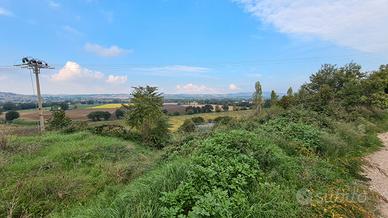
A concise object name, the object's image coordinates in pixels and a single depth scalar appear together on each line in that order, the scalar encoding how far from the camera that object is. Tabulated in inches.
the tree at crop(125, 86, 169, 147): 552.7
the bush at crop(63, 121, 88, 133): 543.4
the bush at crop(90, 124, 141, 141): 531.4
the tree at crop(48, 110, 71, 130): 718.5
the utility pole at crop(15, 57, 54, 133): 724.5
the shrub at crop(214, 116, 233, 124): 439.9
